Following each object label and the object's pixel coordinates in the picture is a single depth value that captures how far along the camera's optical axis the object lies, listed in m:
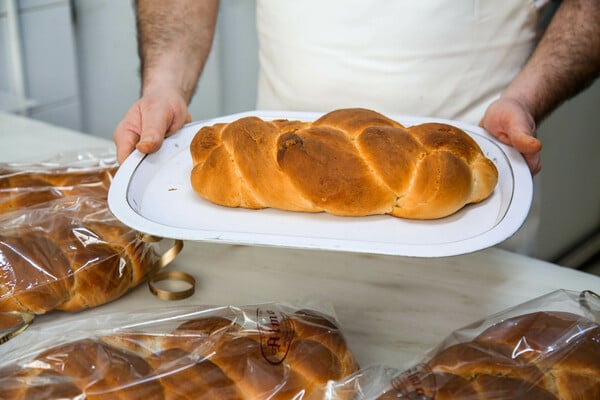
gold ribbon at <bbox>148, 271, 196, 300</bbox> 0.91
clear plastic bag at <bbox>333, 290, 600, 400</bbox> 0.57
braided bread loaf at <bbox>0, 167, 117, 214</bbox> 0.99
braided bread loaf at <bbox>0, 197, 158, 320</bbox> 0.83
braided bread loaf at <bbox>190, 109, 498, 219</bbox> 0.83
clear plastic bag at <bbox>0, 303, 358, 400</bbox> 0.60
